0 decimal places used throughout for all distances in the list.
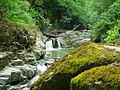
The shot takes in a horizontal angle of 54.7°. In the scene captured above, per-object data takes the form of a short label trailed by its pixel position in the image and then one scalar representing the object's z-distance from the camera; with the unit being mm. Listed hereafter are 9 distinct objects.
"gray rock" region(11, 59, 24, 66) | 5979
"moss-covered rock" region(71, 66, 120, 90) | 1645
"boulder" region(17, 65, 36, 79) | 5936
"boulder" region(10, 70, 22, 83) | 5066
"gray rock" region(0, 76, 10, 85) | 4535
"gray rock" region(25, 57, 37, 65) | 7164
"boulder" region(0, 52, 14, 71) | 5230
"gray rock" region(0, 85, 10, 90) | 4406
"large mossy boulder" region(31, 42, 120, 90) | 2418
